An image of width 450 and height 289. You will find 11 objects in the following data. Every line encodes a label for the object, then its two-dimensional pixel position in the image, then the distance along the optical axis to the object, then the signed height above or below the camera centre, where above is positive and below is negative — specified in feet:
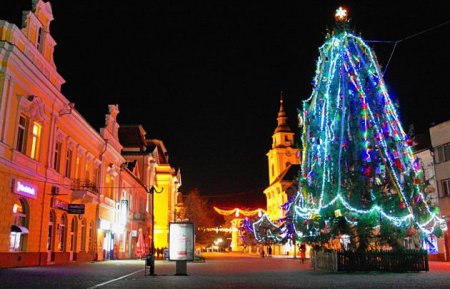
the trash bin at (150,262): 61.00 -2.20
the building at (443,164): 117.60 +20.58
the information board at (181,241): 62.59 +0.51
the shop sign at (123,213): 150.02 +10.33
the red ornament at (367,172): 65.46 +10.10
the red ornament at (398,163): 66.64 +11.55
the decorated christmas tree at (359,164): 64.69 +11.56
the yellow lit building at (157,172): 201.16 +34.87
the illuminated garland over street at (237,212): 215.80 +15.27
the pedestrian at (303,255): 107.14 -2.34
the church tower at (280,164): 266.77 +49.38
